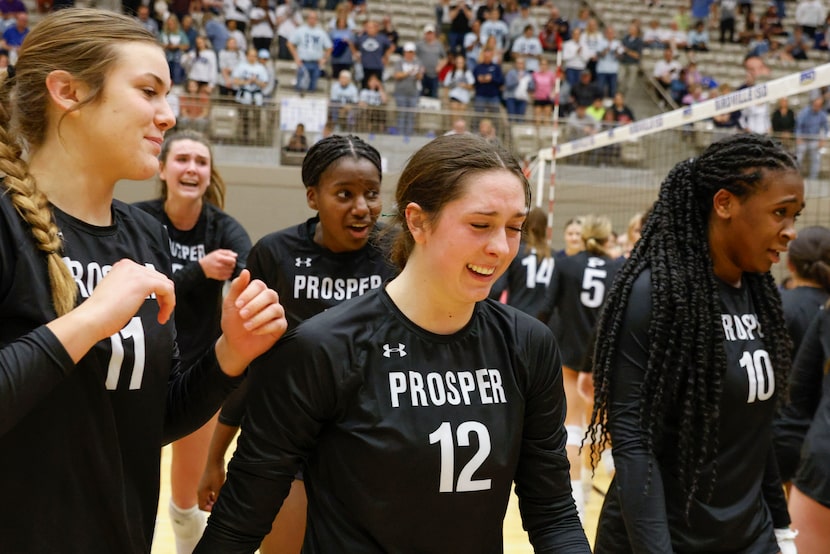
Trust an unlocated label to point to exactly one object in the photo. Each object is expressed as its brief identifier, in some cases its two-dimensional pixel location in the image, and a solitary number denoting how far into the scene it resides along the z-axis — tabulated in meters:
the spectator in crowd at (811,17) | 18.64
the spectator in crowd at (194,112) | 11.90
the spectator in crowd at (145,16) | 14.23
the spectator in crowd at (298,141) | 12.45
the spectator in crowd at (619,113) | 14.77
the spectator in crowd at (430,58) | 14.86
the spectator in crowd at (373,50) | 14.77
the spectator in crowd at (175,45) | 13.63
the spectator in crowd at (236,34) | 14.75
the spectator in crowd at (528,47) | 16.58
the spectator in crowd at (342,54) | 14.68
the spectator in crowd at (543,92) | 14.79
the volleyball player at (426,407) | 1.92
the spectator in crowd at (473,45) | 16.48
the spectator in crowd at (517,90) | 14.95
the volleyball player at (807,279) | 4.54
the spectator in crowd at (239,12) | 15.27
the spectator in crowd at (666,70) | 16.80
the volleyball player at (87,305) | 1.69
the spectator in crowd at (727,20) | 18.70
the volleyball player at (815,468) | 3.09
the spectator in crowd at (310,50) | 14.34
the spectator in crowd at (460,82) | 14.73
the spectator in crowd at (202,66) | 13.42
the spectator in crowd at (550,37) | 17.25
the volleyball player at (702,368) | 2.51
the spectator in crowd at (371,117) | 12.62
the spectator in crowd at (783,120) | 13.52
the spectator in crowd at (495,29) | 17.09
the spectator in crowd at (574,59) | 16.19
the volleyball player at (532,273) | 7.52
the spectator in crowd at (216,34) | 14.62
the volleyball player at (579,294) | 6.82
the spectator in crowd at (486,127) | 12.78
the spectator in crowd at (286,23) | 15.27
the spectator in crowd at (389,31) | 15.77
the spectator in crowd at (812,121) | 13.76
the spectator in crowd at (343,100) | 12.57
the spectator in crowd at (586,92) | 15.44
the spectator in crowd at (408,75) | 14.50
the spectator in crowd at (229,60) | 13.39
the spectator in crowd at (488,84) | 14.94
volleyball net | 13.02
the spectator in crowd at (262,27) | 15.03
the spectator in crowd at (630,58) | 16.94
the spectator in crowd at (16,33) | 13.59
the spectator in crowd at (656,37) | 18.12
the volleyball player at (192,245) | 4.17
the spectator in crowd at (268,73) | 13.47
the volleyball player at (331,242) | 3.42
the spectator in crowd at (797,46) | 17.97
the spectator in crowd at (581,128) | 12.93
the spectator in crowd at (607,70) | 16.34
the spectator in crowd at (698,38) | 18.31
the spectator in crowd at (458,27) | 17.03
